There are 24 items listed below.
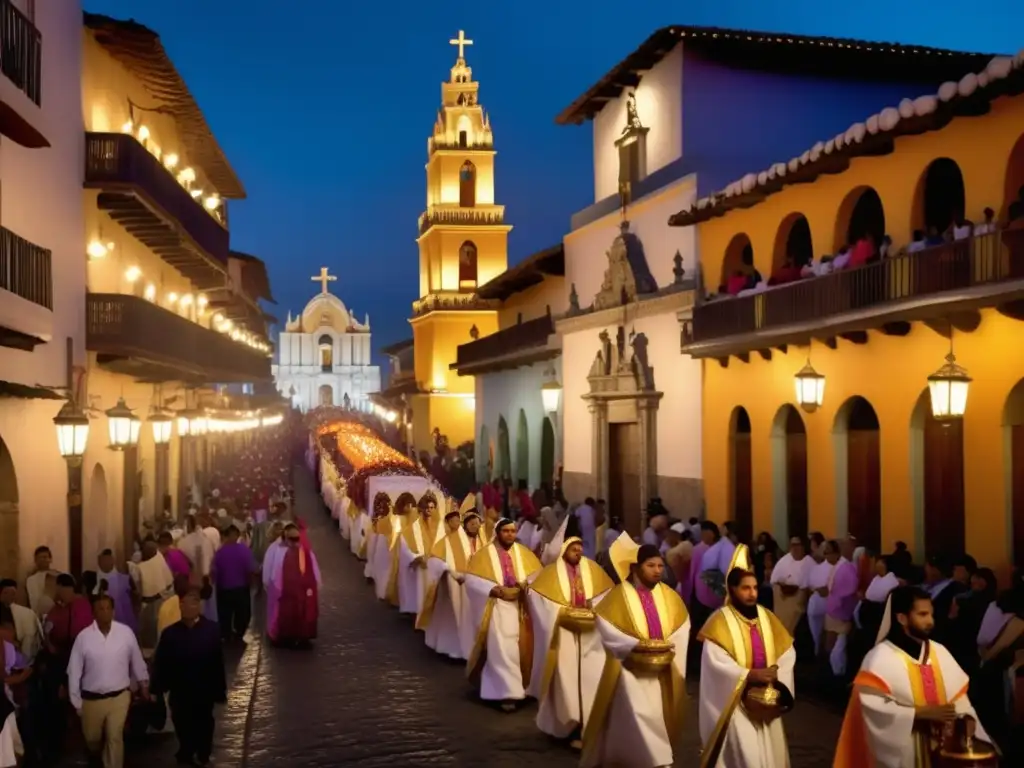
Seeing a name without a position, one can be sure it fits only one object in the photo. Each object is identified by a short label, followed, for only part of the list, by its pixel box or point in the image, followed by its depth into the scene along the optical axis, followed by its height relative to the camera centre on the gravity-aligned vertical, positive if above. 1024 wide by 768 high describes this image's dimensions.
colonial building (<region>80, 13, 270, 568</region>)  19.80 +3.20
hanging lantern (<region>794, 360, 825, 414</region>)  17.11 +0.60
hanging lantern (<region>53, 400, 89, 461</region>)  13.89 +0.10
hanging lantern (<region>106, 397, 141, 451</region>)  16.25 +0.18
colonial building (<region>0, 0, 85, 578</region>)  14.40 +2.21
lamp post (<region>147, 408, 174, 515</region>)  27.35 -0.65
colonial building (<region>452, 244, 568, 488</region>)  32.28 +1.73
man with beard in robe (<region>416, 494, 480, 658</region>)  15.19 -1.90
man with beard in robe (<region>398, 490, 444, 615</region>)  18.05 -1.68
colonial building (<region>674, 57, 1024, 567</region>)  14.61 +1.25
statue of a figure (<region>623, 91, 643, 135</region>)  26.52 +6.46
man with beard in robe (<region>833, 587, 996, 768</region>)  7.07 -1.44
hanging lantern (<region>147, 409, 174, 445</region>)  21.46 +0.20
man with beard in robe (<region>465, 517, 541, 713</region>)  12.59 -1.84
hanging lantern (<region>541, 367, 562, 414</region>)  29.34 +0.92
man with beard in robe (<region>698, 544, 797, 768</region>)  7.97 -1.57
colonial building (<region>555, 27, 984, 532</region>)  23.97 +5.12
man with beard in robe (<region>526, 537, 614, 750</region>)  11.09 -1.85
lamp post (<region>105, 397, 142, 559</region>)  23.41 -1.09
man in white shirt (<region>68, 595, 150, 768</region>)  9.80 -1.83
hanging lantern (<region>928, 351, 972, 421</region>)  13.15 +0.39
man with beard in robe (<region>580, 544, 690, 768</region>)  9.43 -1.80
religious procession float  24.77 -0.89
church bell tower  53.59 +7.69
